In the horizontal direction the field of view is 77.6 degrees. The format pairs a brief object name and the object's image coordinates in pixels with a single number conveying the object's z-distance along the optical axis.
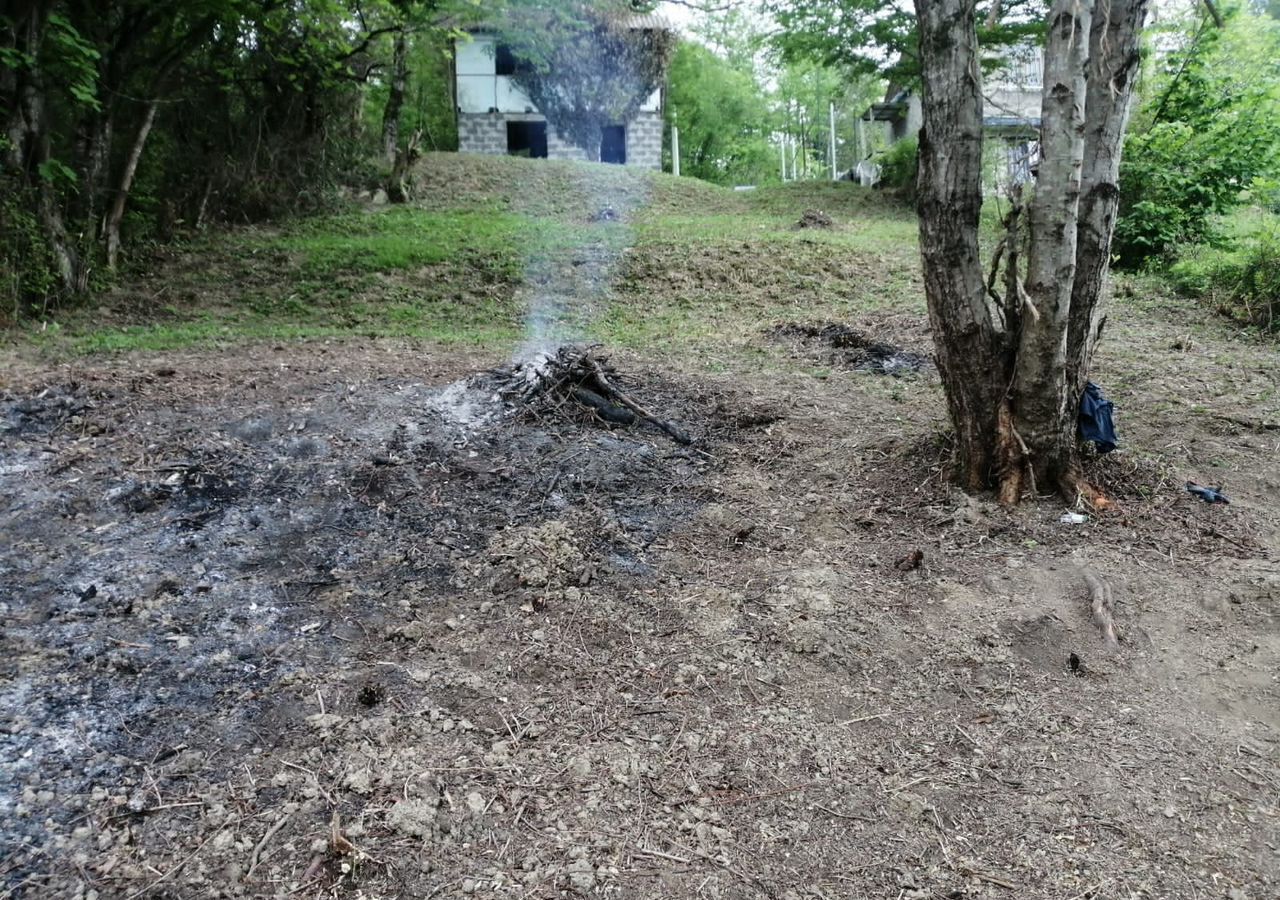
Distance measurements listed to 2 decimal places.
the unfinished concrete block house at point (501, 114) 21.91
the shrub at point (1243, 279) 7.22
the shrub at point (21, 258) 7.53
